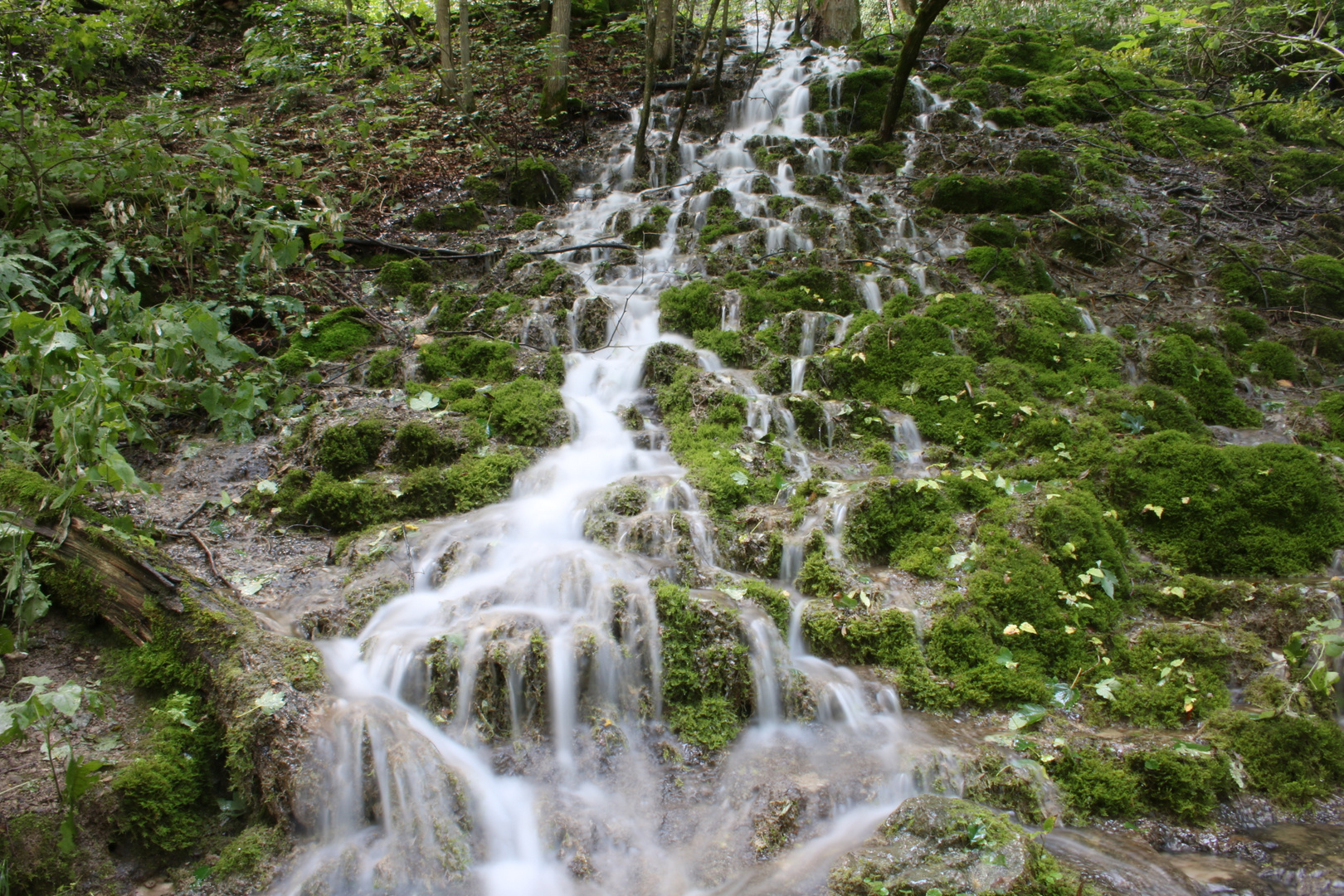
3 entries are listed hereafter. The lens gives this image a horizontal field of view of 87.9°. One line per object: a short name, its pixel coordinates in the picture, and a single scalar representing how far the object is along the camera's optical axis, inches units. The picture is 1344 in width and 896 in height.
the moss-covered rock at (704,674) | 168.4
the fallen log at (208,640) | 135.0
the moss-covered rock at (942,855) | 116.5
